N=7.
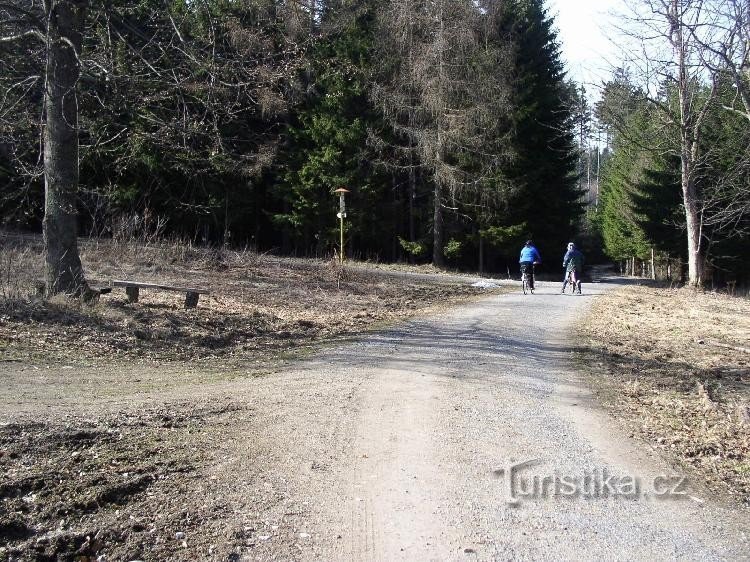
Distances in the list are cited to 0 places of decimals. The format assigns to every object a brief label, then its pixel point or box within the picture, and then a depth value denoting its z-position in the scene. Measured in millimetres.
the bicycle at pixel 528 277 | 20609
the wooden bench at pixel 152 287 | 12688
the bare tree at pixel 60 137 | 10914
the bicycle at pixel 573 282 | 21281
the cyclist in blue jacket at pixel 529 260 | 20391
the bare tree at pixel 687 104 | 19006
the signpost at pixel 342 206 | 21544
